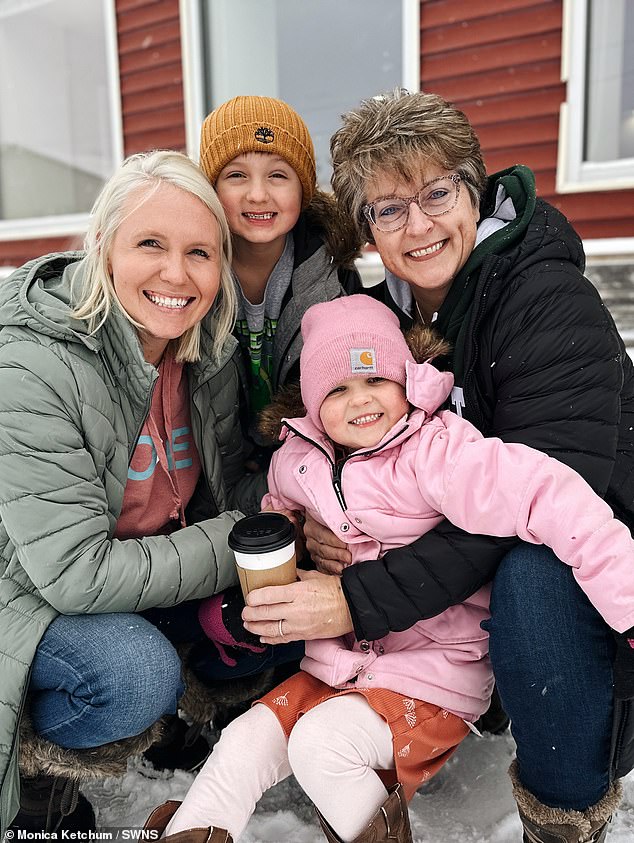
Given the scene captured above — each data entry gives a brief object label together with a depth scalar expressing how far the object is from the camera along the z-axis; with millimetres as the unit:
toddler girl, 1488
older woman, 1465
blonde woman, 1577
